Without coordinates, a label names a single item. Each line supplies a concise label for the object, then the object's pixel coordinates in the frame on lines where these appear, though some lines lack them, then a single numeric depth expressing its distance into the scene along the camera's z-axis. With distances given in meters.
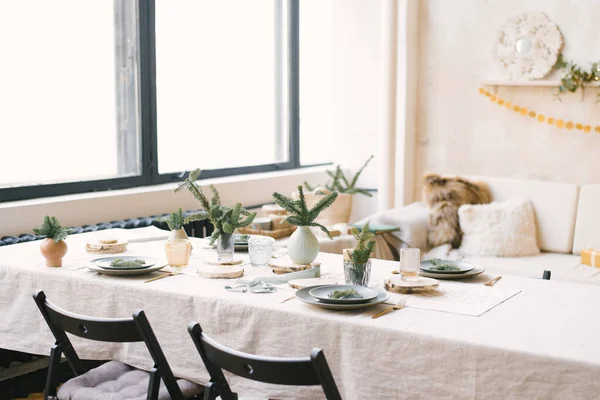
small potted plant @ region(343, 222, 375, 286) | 2.55
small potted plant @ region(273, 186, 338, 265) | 2.84
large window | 4.13
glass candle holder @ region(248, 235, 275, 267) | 2.93
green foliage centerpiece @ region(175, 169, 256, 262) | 2.96
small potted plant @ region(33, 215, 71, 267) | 2.88
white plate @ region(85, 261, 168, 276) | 2.74
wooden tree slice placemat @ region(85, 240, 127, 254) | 3.16
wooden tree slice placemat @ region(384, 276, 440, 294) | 2.53
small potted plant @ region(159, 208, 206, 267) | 2.91
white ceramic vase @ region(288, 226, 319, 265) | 2.86
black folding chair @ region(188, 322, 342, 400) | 1.87
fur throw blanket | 4.92
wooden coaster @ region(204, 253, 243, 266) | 2.94
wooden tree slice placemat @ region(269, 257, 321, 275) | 2.83
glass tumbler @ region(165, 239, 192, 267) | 2.90
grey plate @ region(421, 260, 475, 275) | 2.75
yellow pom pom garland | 5.23
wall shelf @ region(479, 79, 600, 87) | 5.13
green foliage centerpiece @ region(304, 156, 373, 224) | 4.87
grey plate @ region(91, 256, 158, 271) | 2.75
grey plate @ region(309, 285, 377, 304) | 2.29
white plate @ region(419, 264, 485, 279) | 2.74
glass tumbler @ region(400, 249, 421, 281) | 2.58
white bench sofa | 4.73
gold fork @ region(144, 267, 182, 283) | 2.71
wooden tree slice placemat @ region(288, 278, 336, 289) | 2.61
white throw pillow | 4.73
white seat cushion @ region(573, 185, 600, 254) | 4.75
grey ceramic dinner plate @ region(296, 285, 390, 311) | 2.28
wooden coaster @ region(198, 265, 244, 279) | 2.75
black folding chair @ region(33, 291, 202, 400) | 2.24
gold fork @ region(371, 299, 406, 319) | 2.27
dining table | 1.98
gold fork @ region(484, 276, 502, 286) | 2.69
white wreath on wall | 5.22
